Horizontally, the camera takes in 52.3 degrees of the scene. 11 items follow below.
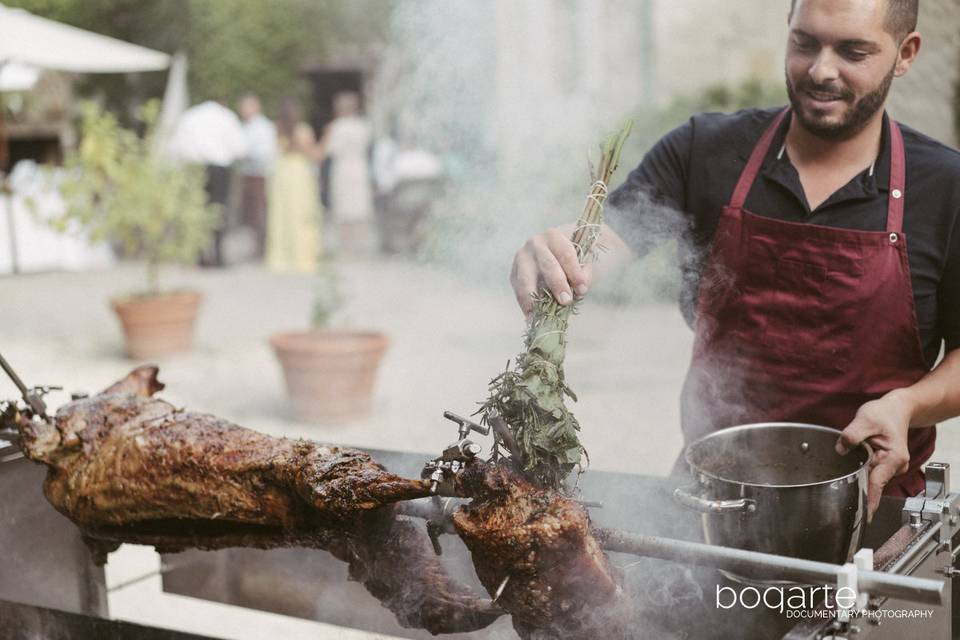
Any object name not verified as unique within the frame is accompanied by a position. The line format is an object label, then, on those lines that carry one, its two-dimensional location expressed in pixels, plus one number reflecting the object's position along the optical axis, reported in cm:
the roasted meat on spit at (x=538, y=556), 186
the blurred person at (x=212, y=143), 1403
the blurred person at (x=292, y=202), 1378
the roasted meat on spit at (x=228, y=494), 224
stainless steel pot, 191
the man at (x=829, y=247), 247
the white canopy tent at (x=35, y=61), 1021
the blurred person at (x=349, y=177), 1476
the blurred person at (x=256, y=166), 1575
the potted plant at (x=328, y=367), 690
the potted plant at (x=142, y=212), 884
